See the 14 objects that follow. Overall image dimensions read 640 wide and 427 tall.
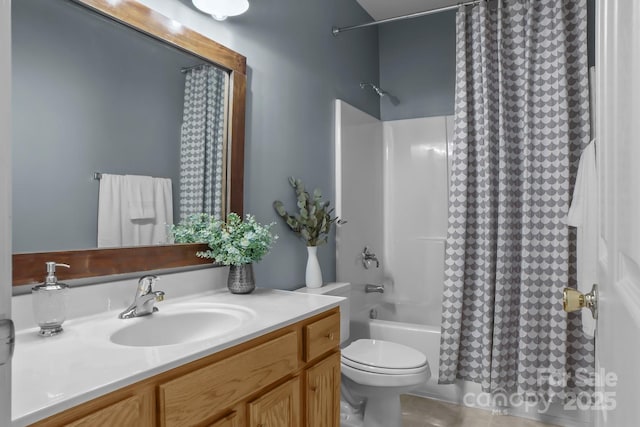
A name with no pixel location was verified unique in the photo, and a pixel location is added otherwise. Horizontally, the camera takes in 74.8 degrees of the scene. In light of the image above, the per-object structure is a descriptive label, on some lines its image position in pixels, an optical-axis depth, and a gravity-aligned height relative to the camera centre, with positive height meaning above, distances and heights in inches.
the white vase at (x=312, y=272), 88.3 -11.3
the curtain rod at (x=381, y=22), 96.7 +47.7
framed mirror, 45.3 +11.9
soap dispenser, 42.6 -8.8
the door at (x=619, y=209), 14.7 +0.5
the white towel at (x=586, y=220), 72.5 -0.2
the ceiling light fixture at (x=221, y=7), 64.4 +33.0
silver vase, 64.8 -9.5
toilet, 77.3 -29.3
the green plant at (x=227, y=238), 63.0 -3.0
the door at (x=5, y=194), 14.4 +0.8
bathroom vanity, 31.1 -13.8
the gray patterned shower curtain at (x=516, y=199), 90.2 +4.6
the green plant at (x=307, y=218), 87.1 +0.1
